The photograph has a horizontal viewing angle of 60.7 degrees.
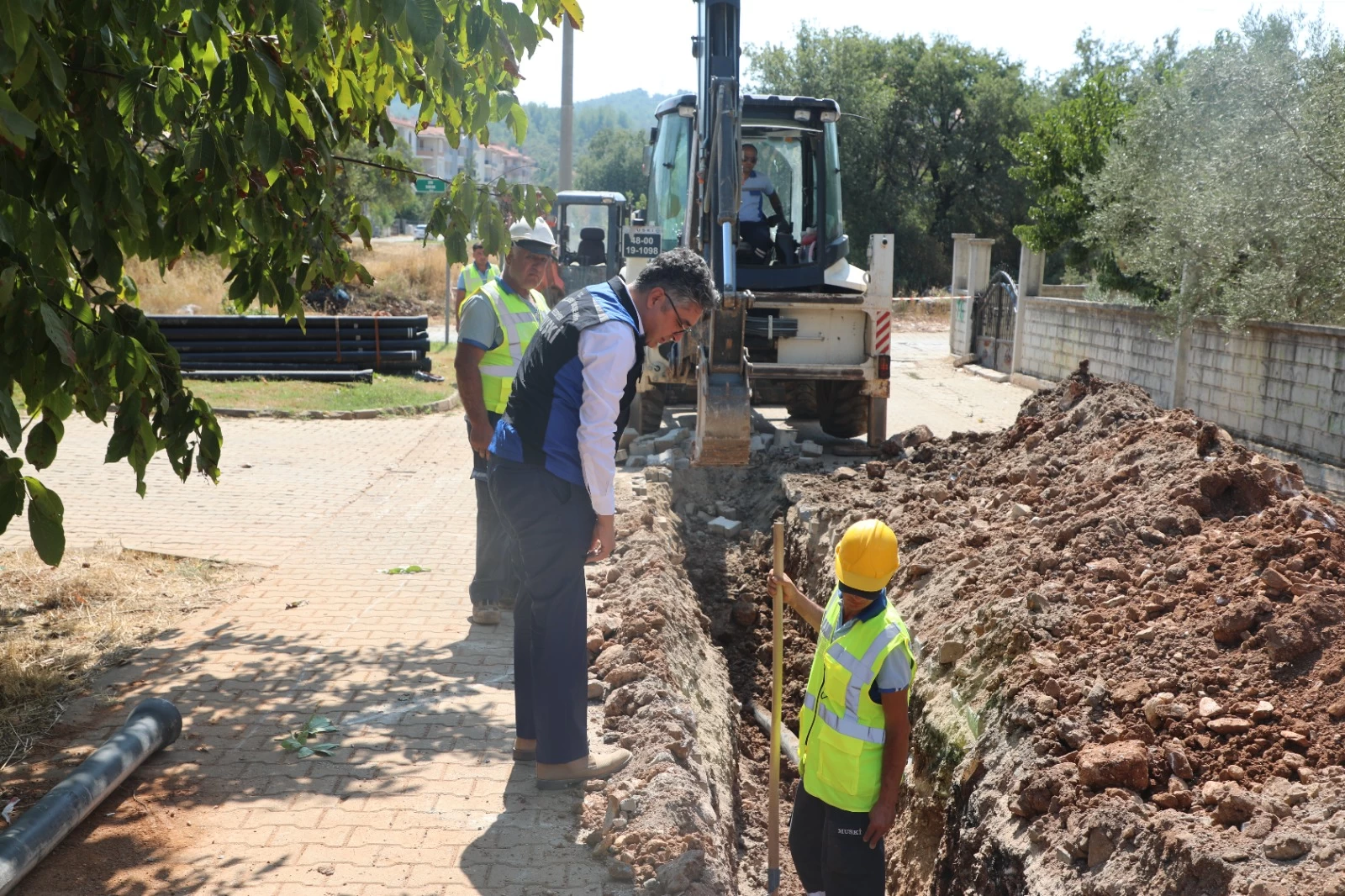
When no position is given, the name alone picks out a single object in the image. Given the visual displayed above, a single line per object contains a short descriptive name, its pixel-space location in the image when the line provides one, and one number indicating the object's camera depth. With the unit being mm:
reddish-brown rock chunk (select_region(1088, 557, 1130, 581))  5316
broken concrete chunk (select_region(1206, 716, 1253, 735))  3861
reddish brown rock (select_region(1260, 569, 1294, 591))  4477
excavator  8680
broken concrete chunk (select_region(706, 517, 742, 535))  9758
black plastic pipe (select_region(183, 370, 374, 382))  16894
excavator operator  11500
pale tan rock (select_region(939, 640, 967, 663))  5461
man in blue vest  4059
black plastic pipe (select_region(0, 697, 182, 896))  3512
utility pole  18859
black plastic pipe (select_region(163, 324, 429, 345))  17031
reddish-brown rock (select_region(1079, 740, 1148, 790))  3820
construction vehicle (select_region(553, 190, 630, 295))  16422
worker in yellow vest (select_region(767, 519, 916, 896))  3852
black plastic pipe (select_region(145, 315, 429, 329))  17016
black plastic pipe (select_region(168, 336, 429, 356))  17078
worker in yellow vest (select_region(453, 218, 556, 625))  5836
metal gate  20500
